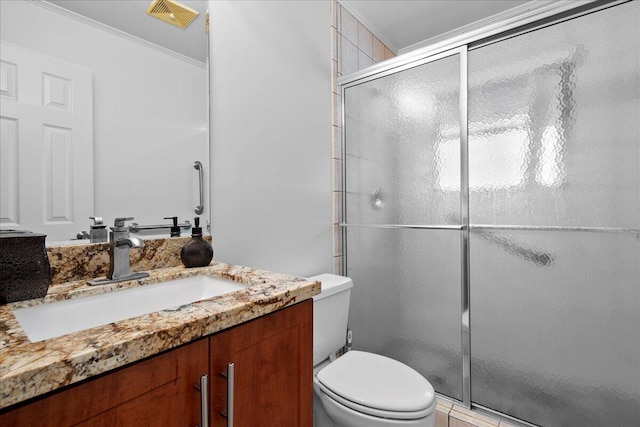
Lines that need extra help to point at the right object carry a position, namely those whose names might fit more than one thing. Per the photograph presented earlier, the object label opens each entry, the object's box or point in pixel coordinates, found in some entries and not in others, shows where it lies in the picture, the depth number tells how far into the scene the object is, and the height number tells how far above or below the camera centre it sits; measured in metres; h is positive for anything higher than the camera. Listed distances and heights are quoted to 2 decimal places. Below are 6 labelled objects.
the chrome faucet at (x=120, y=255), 0.88 -0.12
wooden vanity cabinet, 0.45 -0.31
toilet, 1.03 -0.64
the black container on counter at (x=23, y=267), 0.68 -0.12
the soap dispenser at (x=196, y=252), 1.07 -0.13
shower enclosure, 1.16 -0.03
